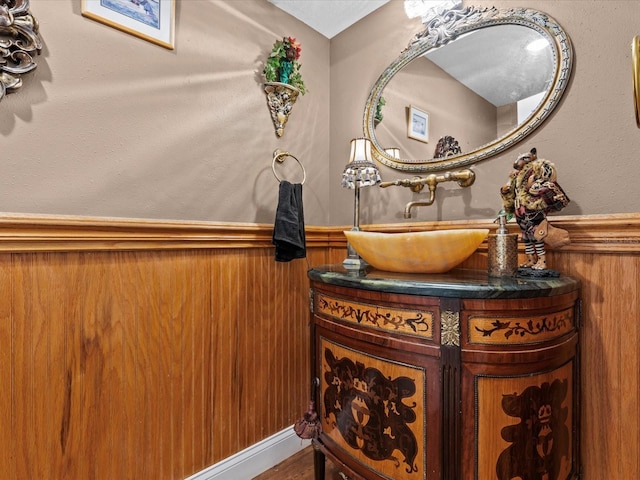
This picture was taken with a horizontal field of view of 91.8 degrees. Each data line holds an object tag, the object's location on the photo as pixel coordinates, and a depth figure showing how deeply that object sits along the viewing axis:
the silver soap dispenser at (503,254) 0.97
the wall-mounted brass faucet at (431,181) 1.29
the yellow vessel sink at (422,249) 0.98
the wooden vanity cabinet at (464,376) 0.79
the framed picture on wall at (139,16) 1.07
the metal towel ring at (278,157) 1.56
